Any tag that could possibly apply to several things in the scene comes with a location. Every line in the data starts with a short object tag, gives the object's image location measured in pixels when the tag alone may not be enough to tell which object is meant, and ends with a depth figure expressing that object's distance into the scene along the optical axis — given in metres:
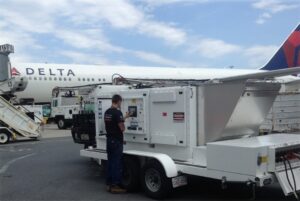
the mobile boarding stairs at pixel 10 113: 13.57
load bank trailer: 4.85
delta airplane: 22.32
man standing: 5.98
